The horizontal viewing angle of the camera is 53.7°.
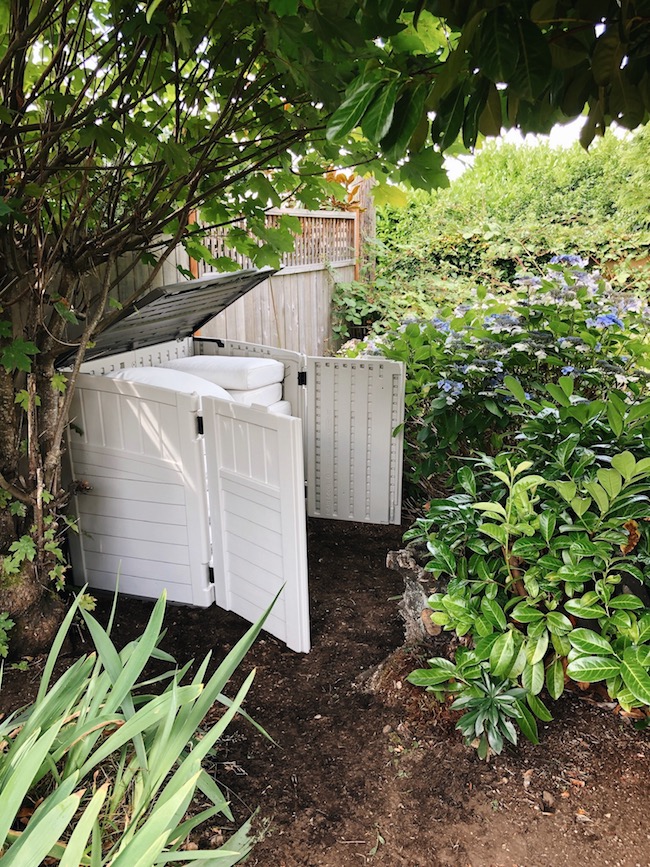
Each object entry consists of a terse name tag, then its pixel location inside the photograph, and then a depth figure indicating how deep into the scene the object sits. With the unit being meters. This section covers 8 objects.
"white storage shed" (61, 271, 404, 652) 2.47
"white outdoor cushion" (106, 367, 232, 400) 3.01
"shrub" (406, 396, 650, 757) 1.73
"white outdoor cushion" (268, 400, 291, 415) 3.70
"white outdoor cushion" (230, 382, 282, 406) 3.53
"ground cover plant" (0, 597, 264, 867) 0.98
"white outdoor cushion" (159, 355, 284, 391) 3.54
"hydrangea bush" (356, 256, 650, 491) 2.81
